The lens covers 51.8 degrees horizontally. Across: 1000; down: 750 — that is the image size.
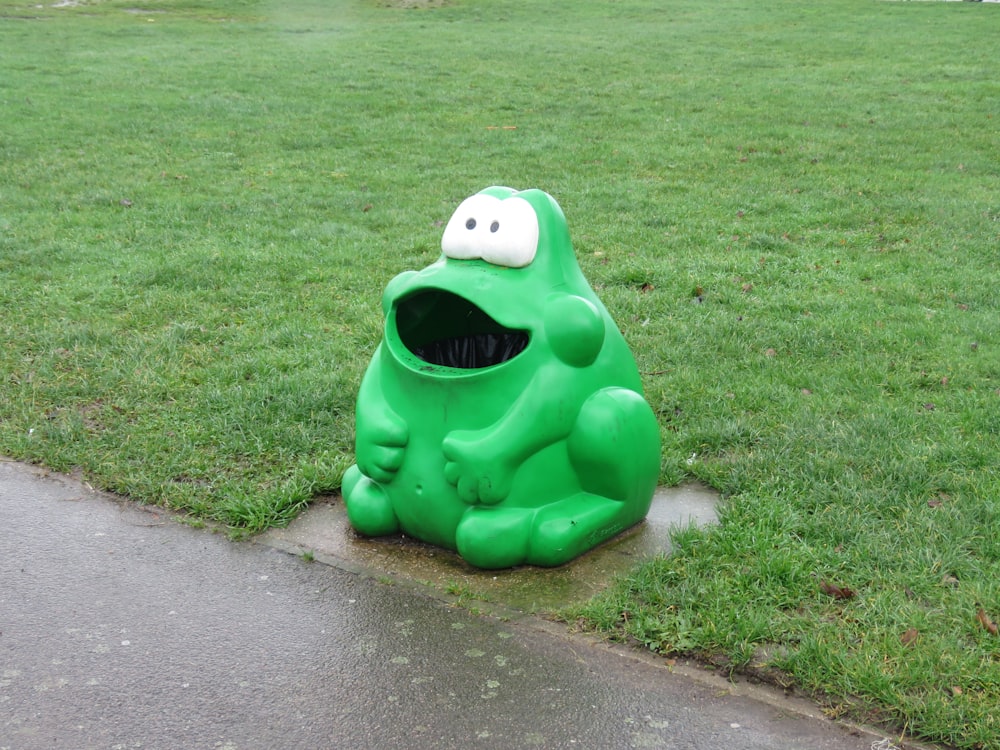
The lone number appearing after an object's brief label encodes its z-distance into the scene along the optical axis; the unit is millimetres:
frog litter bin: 3527
